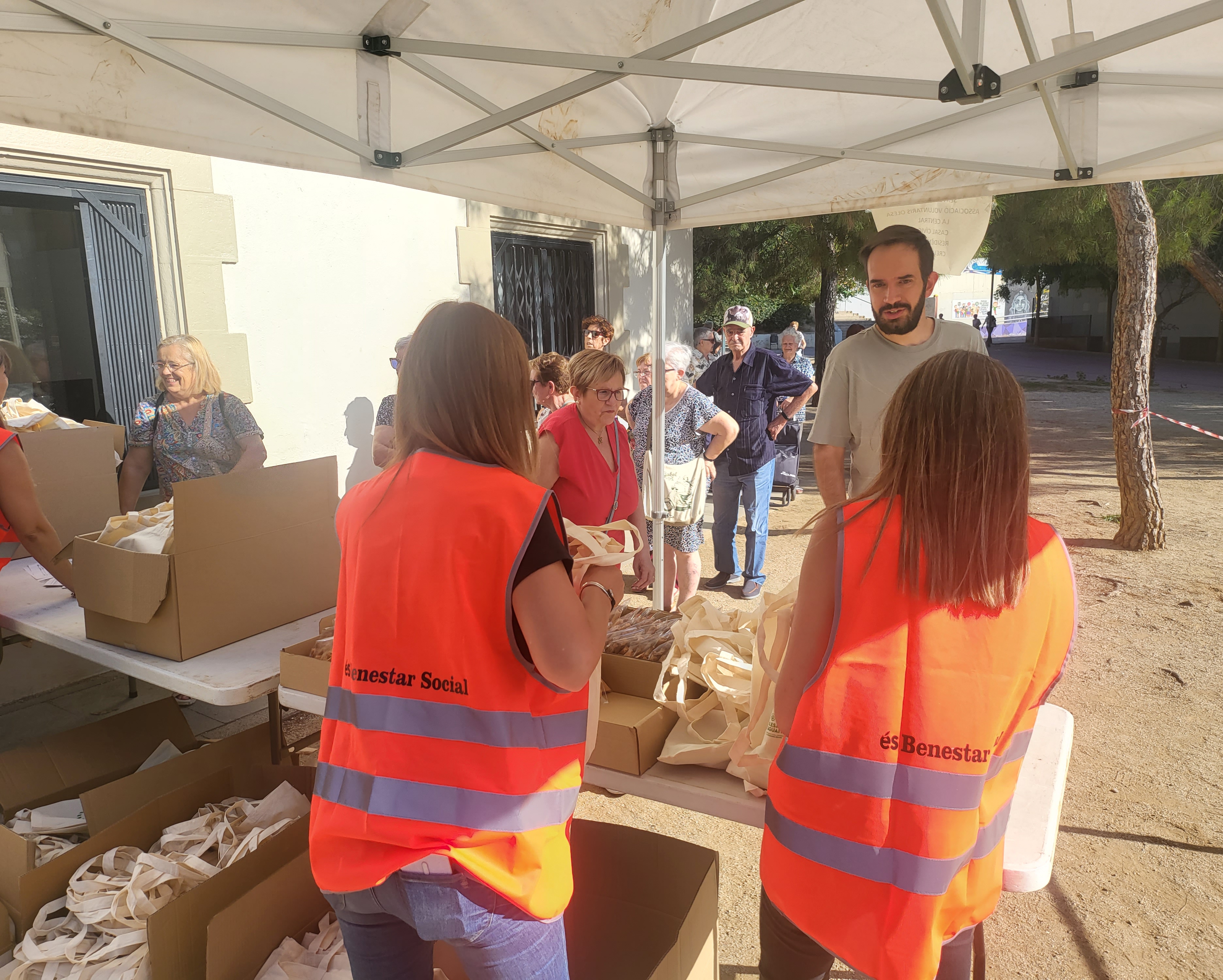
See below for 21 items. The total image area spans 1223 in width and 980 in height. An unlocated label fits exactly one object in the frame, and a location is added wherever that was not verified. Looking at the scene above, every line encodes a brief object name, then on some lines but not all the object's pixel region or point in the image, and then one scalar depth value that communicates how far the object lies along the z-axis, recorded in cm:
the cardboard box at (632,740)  166
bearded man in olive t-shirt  258
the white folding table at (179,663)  205
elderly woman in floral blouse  371
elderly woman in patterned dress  469
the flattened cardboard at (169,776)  213
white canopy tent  203
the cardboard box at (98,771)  186
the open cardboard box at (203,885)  159
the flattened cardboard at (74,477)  302
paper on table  216
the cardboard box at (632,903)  165
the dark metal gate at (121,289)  436
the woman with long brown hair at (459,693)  114
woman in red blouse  329
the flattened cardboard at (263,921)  157
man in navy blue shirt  546
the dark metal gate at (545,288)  745
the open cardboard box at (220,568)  213
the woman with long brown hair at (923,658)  117
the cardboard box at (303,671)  194
